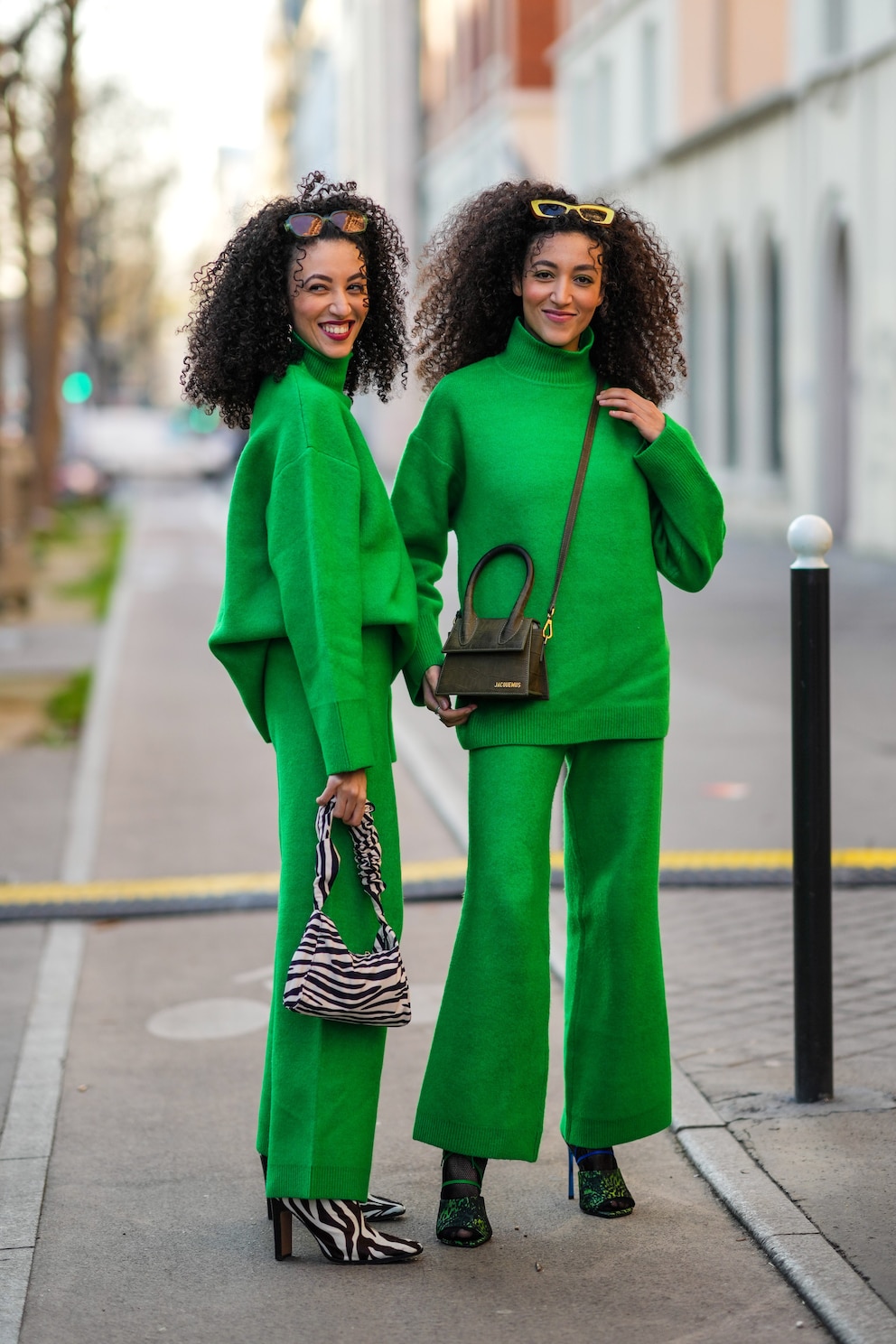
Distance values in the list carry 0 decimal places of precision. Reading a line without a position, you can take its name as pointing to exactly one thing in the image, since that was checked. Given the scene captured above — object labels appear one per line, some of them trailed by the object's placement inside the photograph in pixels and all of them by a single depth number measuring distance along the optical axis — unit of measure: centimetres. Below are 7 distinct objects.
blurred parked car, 4775
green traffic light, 5300
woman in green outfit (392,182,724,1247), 362
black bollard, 427
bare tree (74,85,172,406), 3959
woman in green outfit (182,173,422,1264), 343
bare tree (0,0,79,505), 2416
